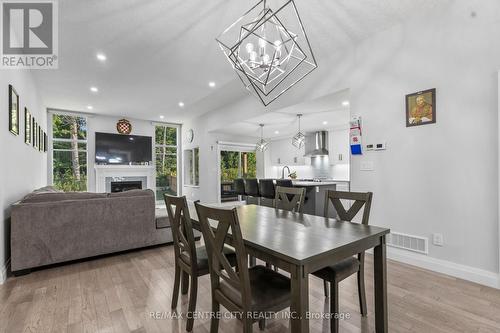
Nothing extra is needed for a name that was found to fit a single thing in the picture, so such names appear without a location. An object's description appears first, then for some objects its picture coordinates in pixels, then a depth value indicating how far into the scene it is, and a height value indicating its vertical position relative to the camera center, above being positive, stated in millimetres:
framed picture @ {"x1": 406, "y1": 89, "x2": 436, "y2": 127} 2691 +670
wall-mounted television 6980 +589
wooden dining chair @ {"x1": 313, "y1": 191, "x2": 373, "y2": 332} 1594 -729
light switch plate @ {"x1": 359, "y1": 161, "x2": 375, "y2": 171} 3273 -9
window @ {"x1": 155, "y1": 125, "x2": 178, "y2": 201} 8266 +303
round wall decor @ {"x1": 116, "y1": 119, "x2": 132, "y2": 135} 7380 +1305
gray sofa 2645 -730
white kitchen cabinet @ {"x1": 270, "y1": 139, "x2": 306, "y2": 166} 8086 +458
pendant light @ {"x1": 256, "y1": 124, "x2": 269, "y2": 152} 6984 +639
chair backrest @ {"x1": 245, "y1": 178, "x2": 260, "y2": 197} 5309 -484
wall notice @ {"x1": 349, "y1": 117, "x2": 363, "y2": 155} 3371 +429
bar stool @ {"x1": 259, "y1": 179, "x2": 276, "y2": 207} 4871 -470
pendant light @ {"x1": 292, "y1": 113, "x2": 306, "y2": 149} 5996 +696
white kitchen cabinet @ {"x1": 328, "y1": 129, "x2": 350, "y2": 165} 6807 +566
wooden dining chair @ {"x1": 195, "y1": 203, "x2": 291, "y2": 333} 1230 -718
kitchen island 4902 -654
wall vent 2748 -941
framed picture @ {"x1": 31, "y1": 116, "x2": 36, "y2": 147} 4184 +682
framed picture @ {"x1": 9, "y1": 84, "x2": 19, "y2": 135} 2767 +713
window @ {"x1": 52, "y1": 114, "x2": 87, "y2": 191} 6660 +466
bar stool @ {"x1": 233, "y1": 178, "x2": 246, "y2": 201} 5840 -499
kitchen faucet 8780 -255
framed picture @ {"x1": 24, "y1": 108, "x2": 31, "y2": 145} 3582 +660
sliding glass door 7875 -47
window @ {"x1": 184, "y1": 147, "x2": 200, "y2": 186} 7875 +4
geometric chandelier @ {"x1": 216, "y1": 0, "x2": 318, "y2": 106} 2014 +1704
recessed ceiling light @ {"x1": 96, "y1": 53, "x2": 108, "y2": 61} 3525 +1698
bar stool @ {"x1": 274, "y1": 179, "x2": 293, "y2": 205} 4559 -326
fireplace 7238 -550
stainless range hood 7156 +666
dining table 1139 -452
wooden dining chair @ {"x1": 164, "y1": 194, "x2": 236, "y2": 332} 1746 -713
